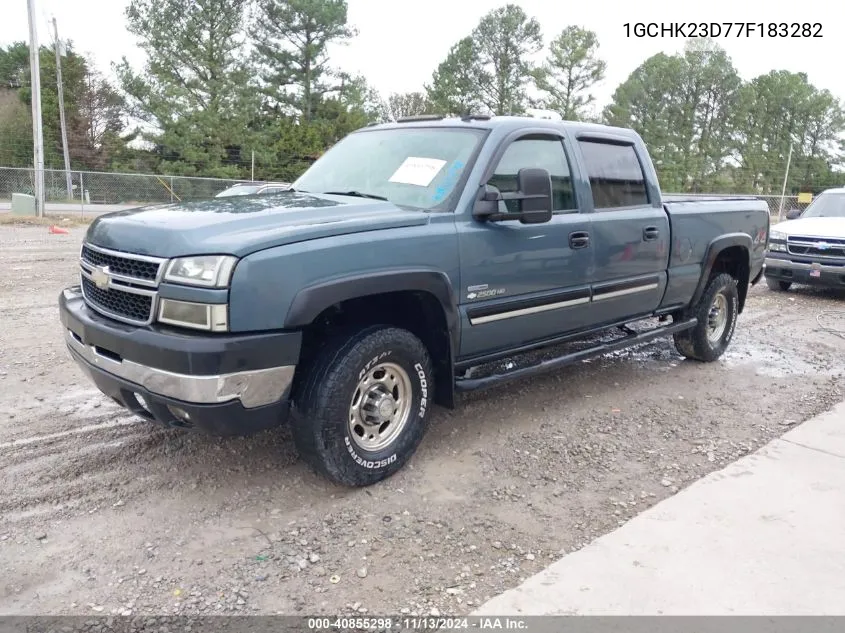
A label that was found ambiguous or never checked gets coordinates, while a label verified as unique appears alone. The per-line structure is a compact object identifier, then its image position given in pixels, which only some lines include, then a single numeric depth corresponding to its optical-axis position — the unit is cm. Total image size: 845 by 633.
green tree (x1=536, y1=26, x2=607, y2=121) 5097
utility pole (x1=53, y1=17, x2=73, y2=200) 3681
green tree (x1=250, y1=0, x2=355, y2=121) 4222
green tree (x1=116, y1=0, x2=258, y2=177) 3944
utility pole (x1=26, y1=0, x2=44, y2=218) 2062
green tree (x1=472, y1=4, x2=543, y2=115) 5238
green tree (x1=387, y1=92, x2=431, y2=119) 5734
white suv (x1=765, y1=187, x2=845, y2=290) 998
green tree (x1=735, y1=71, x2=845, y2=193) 5384
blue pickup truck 303
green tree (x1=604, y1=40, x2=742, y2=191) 5184
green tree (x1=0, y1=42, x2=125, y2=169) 4066
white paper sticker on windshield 407
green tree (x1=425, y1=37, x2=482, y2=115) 5153
